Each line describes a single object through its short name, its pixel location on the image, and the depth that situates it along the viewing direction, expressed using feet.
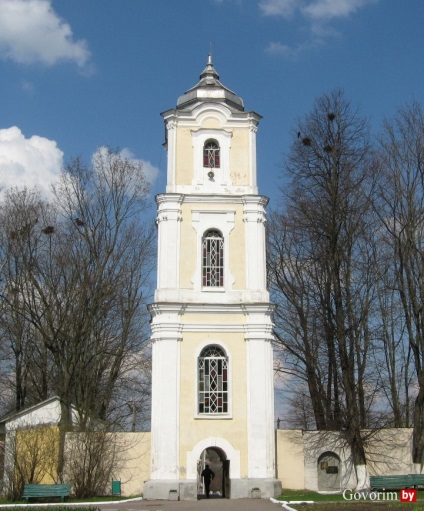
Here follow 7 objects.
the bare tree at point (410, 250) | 86.07
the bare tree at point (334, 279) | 86.99
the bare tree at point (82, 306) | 96.48
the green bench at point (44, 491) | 71.00
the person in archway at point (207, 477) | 80.35
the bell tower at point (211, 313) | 72.74
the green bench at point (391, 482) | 72.90
